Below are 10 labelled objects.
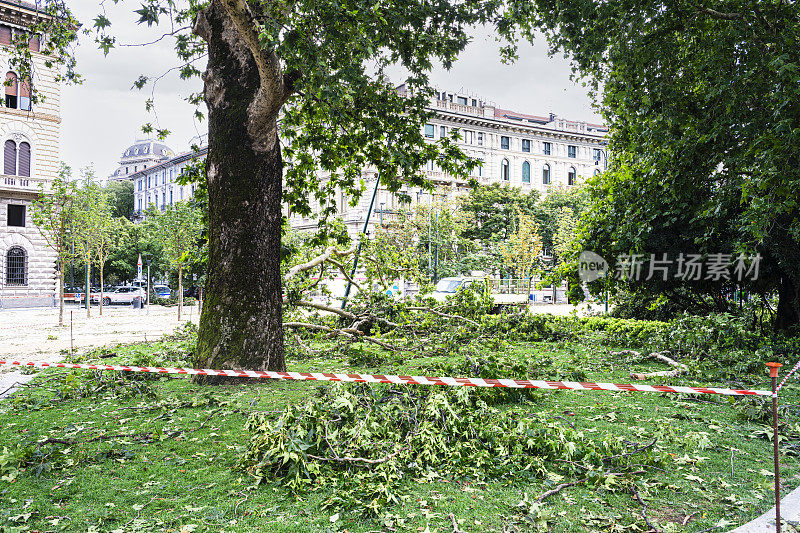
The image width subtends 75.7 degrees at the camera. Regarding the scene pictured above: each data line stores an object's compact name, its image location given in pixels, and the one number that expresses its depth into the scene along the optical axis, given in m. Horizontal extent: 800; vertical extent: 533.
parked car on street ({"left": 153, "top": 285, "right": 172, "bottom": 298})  45.42
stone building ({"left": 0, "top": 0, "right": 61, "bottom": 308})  32.75
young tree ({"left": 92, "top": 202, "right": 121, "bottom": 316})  25.95
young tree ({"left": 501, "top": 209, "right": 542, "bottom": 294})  43.22
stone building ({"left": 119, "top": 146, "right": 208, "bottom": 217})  76.19
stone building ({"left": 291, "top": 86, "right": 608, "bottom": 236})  54.94
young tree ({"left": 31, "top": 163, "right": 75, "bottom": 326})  20.98
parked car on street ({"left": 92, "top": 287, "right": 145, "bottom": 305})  38.69
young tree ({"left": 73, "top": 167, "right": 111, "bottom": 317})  22.66
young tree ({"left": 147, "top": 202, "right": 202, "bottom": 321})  28.05
